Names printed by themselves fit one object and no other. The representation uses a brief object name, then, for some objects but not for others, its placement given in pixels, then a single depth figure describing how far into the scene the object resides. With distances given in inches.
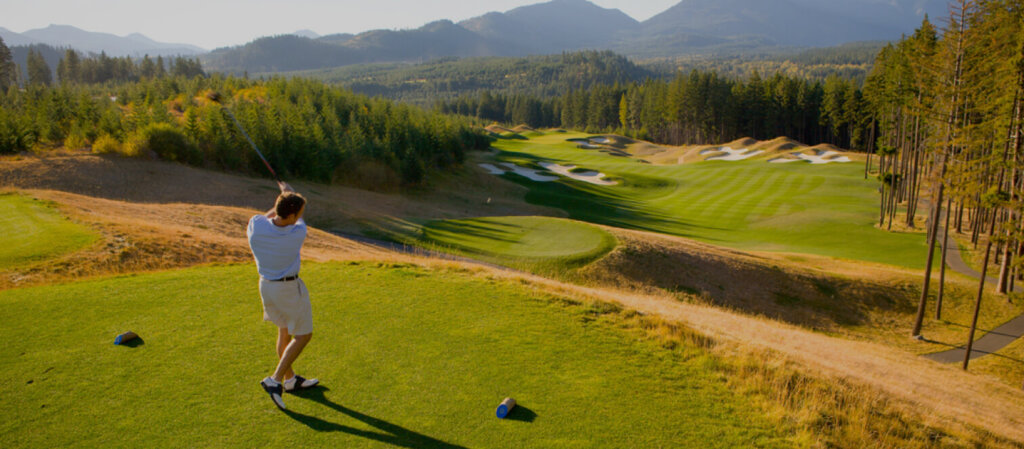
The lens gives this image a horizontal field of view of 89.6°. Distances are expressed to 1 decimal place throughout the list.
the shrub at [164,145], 1205.7
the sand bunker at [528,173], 2488.9
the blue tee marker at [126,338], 285.7
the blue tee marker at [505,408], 235.9
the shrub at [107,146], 1149.1
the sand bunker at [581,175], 2576.3
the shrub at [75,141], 1176.1
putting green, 887.7
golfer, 239.9
